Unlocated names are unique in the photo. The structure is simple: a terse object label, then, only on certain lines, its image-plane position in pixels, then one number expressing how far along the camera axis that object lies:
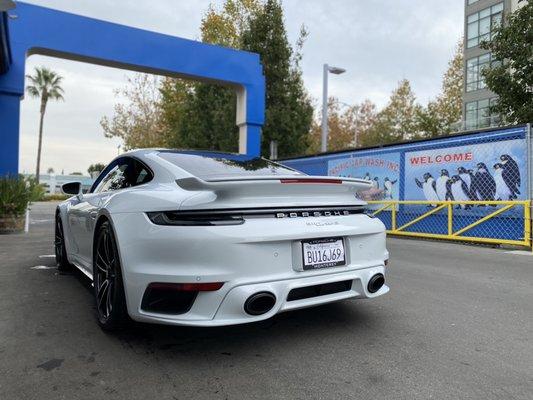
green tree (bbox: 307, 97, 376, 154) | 39.94
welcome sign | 8.84
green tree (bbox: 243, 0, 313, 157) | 19.19
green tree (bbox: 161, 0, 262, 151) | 20.72
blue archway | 10.60
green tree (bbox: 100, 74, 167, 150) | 32.91
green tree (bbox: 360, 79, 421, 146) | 38.84
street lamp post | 16.33
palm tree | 47.16
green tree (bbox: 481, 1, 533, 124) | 11.27
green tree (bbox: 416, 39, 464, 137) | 35.94
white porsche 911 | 2.68
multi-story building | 33.12
